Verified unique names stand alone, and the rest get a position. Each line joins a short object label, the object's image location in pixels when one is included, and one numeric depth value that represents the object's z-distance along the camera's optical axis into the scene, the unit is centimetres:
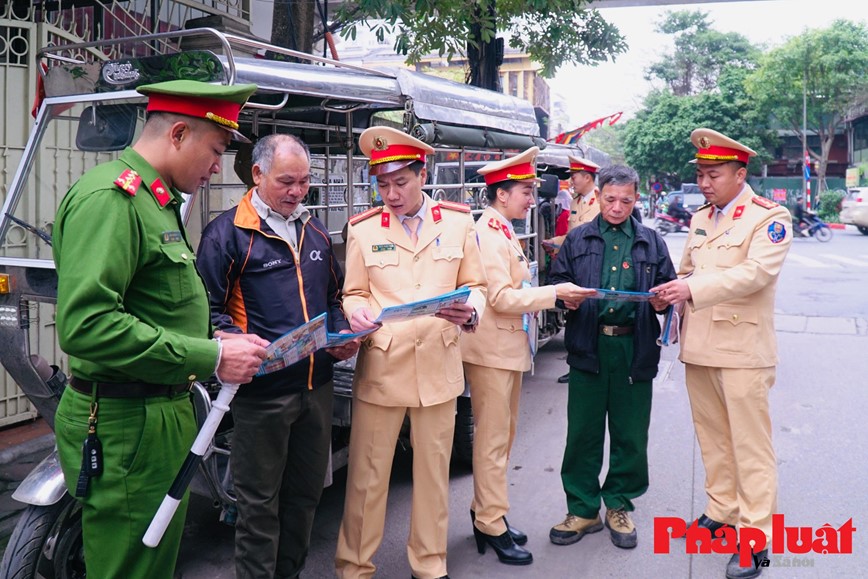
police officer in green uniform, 198
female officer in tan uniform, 364
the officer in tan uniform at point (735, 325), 354
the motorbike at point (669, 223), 2656
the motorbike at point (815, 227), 2239
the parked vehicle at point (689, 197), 2986
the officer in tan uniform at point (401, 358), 319
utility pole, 3347
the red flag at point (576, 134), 1190
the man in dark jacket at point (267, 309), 288
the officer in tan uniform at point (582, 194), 722
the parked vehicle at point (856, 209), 2510
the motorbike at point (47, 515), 268
